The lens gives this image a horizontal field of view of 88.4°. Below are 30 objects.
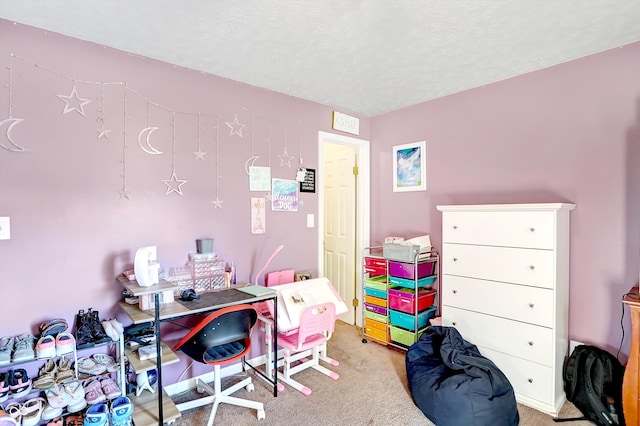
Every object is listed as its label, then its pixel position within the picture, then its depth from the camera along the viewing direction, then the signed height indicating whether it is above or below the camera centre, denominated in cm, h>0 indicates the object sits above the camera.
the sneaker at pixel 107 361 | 196 -92
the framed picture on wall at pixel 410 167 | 333 +44
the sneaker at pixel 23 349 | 162 -70
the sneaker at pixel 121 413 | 179 -111
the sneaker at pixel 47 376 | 173 -90
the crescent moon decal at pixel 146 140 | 229 +49
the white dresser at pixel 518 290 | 220 -59
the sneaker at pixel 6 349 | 158 -70
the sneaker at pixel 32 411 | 164 -102
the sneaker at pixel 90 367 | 188 -91
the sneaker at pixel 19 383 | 166 -88
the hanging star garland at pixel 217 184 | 264 +21
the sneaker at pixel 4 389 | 162 -89
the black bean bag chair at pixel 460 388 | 202 -117
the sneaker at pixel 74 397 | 173 -99
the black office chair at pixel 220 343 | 200 -84
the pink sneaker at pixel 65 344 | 171 -70
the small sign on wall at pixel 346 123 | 343 +93
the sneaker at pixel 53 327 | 182 -66
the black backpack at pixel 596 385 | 206 -117
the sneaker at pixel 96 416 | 171 -108
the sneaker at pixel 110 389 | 187 -103
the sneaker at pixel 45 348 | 166 -70
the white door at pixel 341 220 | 388 -14
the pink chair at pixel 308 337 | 243 -98
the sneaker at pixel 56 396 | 169 -97
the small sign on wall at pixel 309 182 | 320 +27
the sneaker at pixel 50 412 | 167 -104
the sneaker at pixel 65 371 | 179 -90
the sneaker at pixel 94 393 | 180 -102
